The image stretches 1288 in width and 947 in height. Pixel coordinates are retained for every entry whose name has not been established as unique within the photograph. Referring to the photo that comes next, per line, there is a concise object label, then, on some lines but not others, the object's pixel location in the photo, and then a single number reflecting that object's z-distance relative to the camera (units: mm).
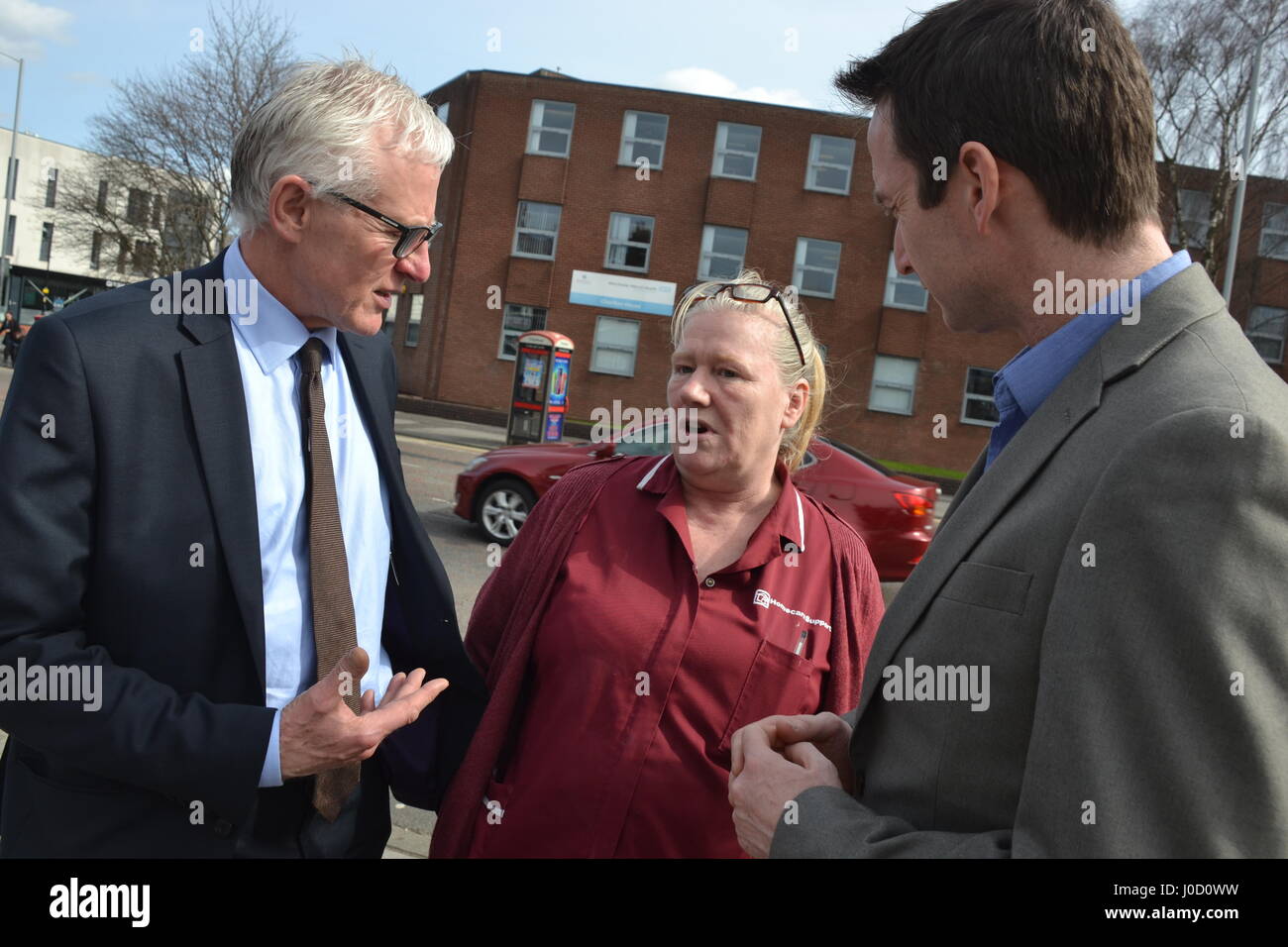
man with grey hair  1657
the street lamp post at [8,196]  32094
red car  9273
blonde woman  2207
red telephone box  21188
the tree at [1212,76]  22688
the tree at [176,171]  24453
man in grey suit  1039
